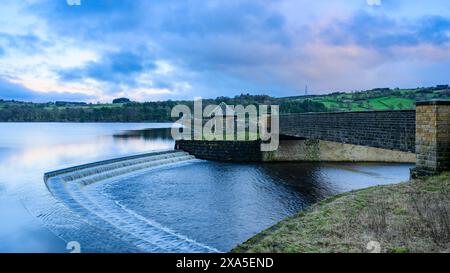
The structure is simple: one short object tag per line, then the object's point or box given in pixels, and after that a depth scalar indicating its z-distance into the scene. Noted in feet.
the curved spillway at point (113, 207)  28.91
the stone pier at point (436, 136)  37.01
